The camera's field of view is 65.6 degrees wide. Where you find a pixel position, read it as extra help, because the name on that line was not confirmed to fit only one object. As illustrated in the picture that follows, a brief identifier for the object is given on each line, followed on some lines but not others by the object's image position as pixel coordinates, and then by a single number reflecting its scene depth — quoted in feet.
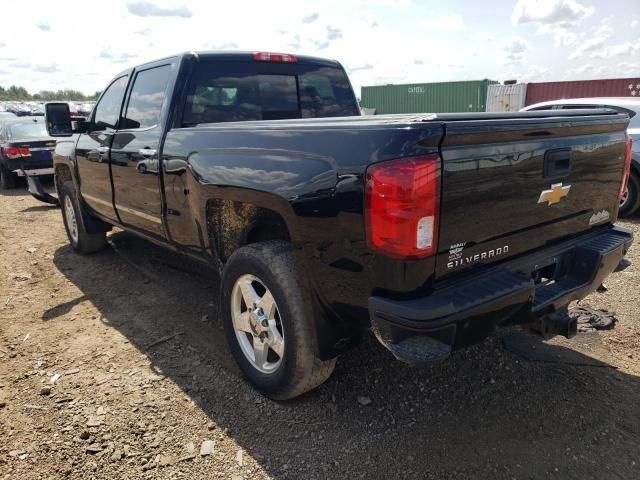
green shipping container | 81.76
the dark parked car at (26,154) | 35.60
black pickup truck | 6.63
